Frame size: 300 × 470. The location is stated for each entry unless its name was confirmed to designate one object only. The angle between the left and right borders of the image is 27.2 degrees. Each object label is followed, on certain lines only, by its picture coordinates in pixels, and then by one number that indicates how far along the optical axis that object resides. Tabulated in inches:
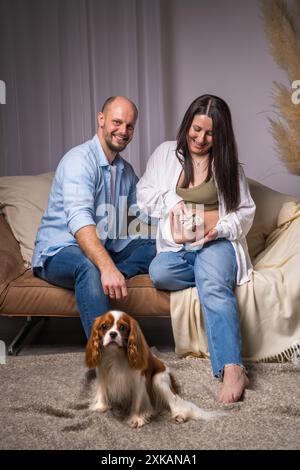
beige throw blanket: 100.7
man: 96.7
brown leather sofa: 104.3
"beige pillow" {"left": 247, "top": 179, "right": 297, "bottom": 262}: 121.0
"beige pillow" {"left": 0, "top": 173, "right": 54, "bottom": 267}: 122.5
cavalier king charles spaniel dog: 77.9
